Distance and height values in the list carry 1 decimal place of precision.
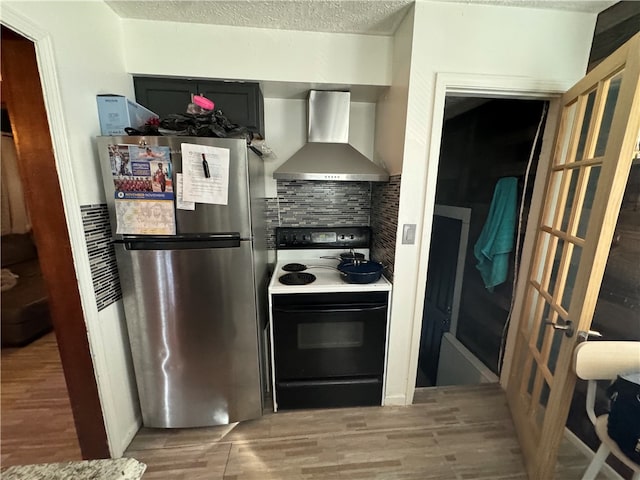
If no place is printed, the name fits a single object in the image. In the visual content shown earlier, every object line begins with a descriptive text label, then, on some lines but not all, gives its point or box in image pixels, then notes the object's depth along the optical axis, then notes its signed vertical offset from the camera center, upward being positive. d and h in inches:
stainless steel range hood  68.1 +10.0
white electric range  65.3 -38.6
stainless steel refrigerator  52.7 -23.8
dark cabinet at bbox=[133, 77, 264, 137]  66.6 +23.2
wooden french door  39.9 -9.2
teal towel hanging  75.8 -11.6
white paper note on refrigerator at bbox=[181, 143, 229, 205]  51.3 +2.6
